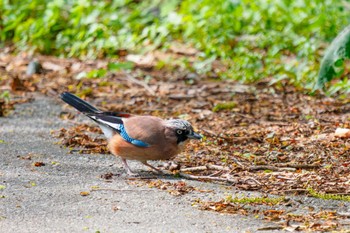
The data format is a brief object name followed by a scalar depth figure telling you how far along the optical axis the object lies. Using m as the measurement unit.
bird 12.31
